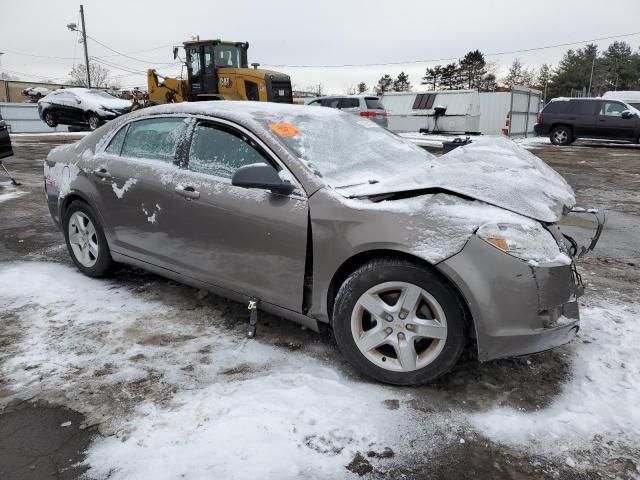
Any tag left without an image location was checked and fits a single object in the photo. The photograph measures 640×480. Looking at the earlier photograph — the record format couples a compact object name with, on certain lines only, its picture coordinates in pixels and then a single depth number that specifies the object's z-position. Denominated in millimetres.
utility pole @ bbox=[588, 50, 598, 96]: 65688
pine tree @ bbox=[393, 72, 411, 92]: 72562
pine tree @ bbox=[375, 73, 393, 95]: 72125
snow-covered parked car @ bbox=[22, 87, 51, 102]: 34844
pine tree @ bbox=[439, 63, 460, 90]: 64875
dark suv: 18109
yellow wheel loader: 15602
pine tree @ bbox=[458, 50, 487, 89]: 63594
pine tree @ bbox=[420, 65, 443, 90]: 67200
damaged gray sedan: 2391
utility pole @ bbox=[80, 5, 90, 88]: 38969
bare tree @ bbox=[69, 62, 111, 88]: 71000
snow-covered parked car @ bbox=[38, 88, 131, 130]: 19781
